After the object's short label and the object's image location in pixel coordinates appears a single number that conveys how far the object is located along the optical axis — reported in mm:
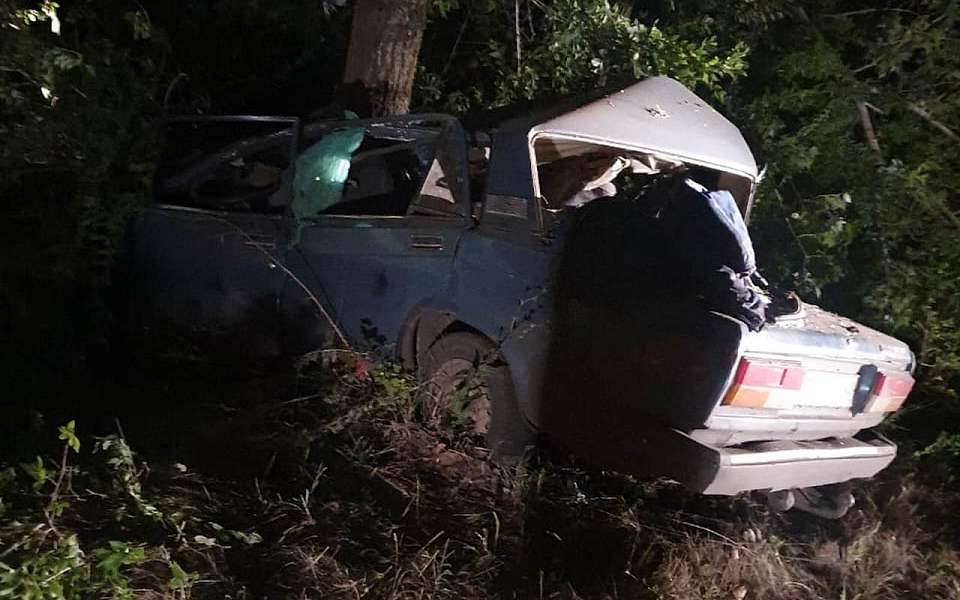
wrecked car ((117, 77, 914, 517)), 3137
